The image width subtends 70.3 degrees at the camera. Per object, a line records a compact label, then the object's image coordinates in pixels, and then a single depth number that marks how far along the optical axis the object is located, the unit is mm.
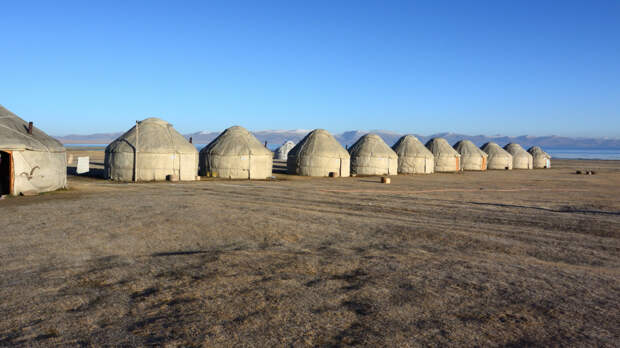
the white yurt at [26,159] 13359
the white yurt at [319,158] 26328
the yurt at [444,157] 35312
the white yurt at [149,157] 19859
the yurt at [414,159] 31891
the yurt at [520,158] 43500
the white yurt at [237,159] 22609
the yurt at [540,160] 46625
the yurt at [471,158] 38312
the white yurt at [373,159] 29078
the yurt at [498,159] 41062
